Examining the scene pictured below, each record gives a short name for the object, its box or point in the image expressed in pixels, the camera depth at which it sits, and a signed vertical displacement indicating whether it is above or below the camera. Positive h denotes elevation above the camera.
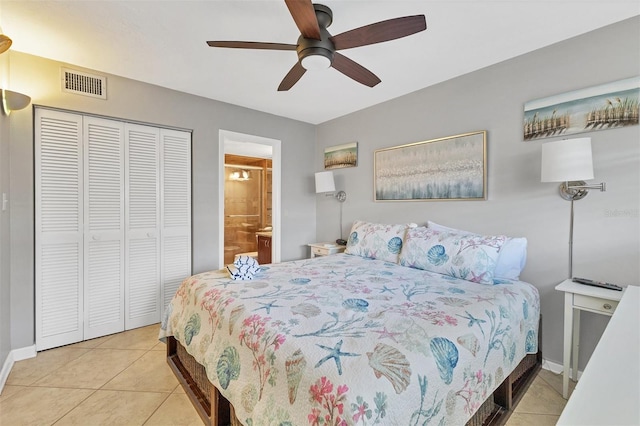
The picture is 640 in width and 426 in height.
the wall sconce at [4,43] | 1.47 +0.88
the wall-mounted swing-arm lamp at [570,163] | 1.80 +0.33
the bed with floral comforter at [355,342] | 0.97 -0.57
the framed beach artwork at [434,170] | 2.54 +0.43
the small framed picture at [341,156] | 3.69 +0.76
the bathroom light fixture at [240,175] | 6.28 +0.79
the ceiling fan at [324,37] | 1.46 +1.01
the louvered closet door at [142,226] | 2.79 -0.17
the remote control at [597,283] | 1.74 -0.46
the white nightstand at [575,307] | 1.67 -0.58
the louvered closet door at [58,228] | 2.36 -0.17
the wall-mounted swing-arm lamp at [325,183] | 3.70 +0.37
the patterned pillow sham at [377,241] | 2.67 -0.30
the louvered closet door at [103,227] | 2.58 -0.17
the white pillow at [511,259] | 2.09 -0.35
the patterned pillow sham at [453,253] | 2.02 -0.33
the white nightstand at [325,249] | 3.59 -0.50
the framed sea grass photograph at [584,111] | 1.84 +0.73
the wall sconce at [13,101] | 2.01 +0.78
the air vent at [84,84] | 2.44 +1.12
